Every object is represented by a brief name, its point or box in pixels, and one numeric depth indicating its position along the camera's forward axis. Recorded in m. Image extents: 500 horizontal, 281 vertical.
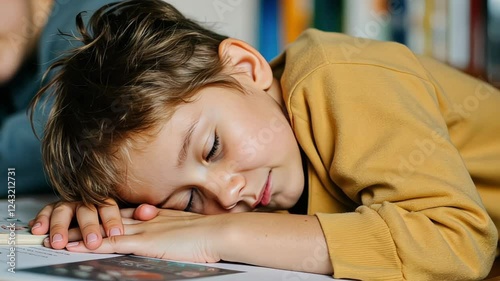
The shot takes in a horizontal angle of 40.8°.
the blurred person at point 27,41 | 1.69
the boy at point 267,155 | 0.89
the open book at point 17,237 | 0.97
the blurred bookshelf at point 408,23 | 2.05
